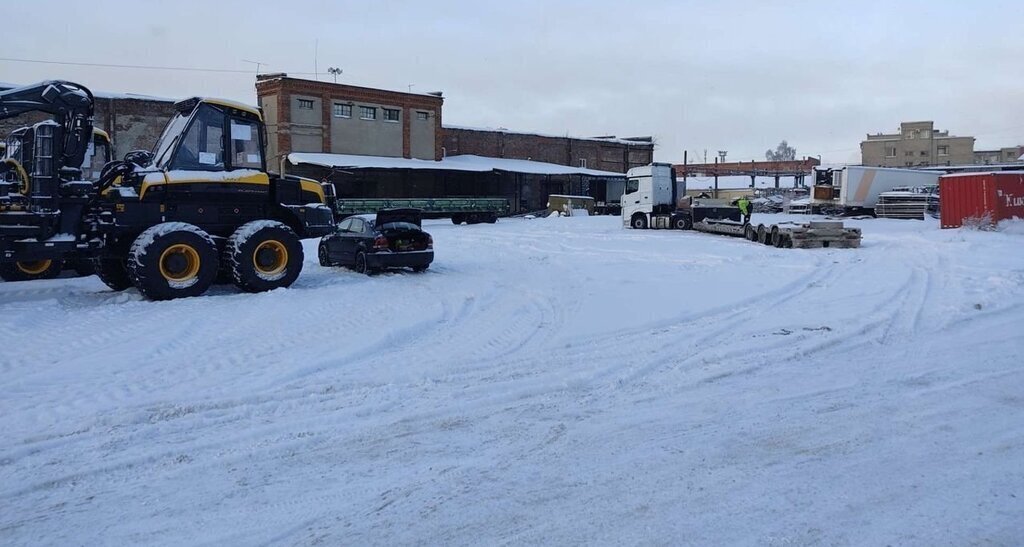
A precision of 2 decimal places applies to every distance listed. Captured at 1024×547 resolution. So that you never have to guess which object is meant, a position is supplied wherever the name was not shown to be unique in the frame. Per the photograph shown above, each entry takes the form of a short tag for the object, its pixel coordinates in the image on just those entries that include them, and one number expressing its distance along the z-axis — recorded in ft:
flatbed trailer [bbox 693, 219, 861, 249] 71.97
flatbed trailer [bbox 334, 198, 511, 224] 115.44
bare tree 482.28
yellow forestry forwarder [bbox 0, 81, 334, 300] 37.22
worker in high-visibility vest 90.33
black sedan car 48.83
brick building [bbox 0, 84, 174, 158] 123.24
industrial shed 132.87
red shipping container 80.23
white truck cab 101.76
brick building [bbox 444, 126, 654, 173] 170.09
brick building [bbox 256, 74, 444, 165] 131.64
